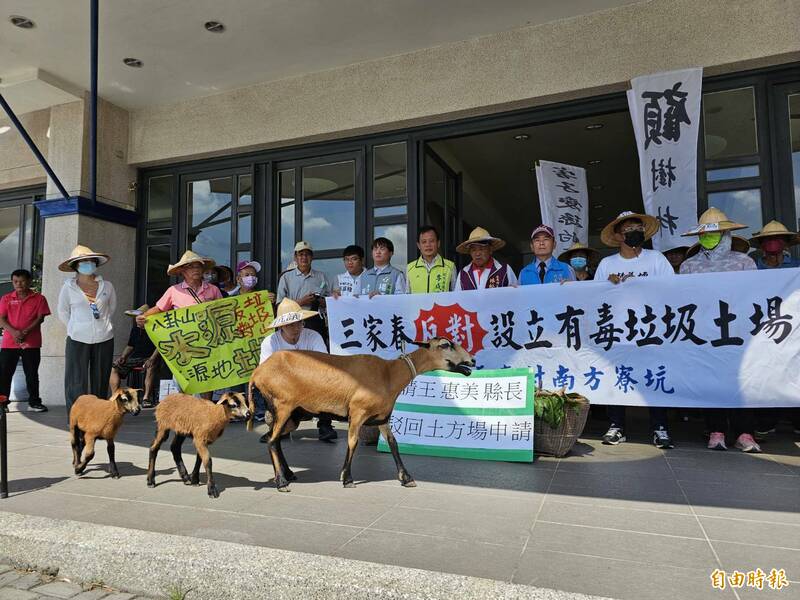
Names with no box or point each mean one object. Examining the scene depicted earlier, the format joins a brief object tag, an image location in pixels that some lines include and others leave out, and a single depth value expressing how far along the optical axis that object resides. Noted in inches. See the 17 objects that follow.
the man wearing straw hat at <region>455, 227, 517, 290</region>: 232.8
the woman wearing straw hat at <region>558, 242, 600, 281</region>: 279.1
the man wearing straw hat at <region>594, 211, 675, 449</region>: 209.2
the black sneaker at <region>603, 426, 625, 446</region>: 210.1
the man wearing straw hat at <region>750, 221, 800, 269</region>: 219.6
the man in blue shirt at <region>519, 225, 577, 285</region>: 231.9
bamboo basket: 186.5
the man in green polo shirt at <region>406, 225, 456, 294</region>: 243.3
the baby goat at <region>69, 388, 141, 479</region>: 162.2
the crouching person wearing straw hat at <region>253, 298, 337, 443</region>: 173.0
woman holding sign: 236.5
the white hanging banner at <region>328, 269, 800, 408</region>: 187.2
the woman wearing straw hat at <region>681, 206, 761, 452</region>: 200.4
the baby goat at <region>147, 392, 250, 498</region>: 149.9
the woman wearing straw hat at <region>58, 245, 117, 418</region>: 237.3
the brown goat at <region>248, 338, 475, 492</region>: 153.3
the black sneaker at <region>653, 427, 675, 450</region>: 202.5
